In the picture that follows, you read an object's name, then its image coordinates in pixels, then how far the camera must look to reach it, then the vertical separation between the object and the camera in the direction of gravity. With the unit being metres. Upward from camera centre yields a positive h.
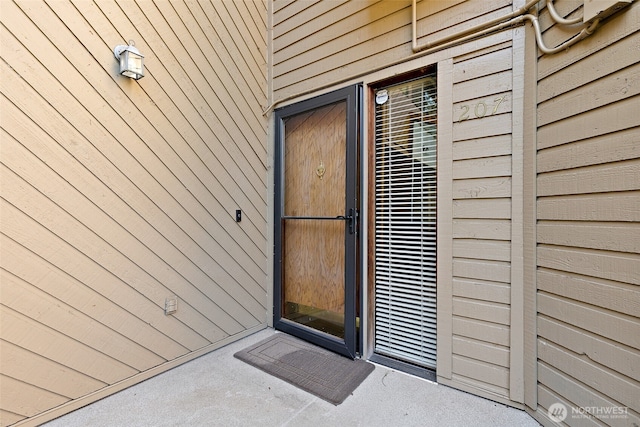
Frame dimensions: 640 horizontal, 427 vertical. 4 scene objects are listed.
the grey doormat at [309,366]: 1.83 -1.09
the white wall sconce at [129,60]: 1.73 +0.90
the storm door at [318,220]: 2.22 -0.06
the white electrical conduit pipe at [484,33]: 1.42 +1.07
